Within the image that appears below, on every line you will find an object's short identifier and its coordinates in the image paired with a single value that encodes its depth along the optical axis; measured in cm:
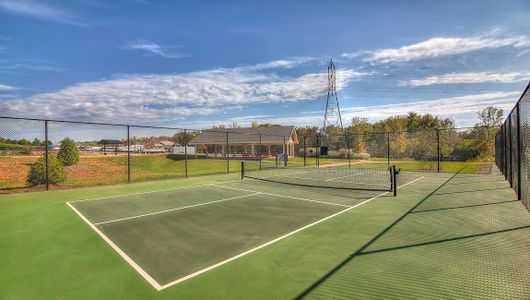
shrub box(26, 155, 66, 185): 1286
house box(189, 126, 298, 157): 4131
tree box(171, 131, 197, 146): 4945
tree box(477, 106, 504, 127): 3850
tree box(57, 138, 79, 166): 2052
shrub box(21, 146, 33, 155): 1605
